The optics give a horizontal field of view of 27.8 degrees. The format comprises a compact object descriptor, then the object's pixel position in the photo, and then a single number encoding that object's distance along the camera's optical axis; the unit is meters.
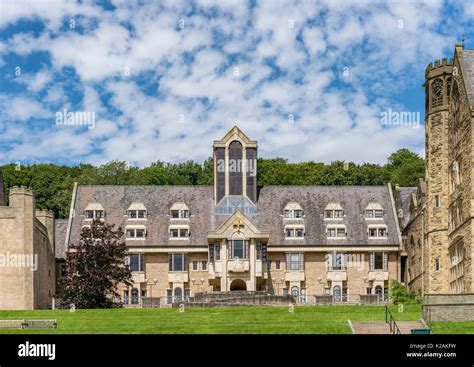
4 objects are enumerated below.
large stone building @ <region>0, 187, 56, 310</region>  64.50
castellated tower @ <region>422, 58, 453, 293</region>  63.56
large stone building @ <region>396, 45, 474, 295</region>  57.38
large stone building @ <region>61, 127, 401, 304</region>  79.06
